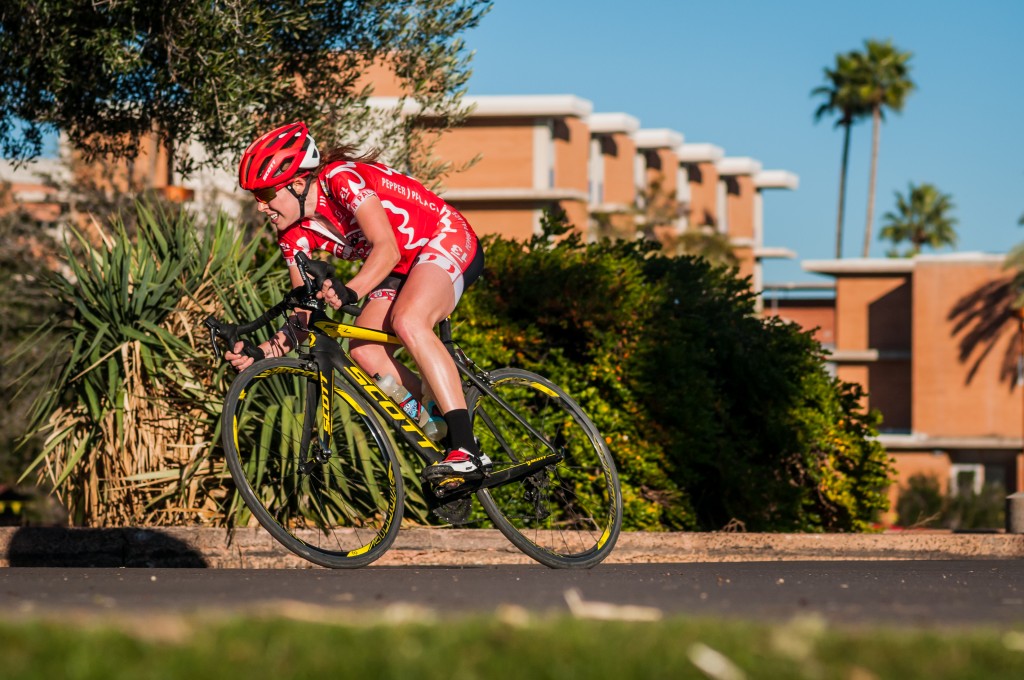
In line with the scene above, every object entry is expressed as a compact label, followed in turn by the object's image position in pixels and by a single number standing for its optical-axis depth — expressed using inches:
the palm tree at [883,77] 3029.0
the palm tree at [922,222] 3698.3
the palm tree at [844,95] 3063.5
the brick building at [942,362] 2091.5
